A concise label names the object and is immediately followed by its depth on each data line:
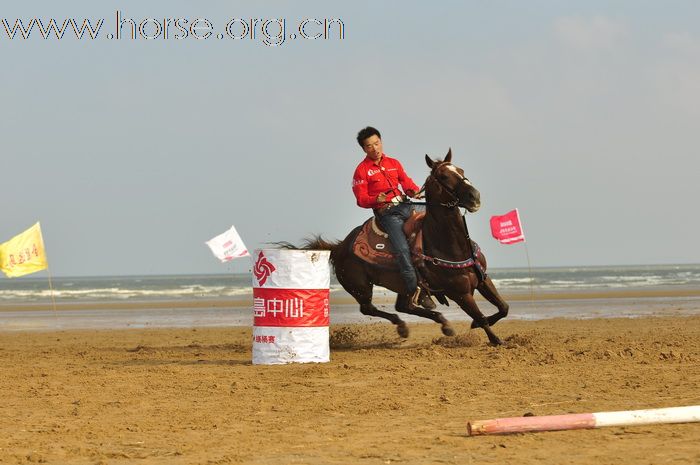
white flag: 25.50
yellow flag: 23.16
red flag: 23.31
